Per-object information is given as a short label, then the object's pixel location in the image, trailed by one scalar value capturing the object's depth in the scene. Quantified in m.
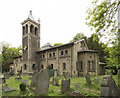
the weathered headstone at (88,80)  10.34
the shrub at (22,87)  7.88
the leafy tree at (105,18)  7.04
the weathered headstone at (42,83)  6.76
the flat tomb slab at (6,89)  8.44
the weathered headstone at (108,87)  4.02
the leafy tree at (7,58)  32.25
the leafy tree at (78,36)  43.72
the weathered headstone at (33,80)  9.85
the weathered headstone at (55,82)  10.63
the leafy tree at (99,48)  33.84
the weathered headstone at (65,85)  8.59
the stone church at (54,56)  19.94
